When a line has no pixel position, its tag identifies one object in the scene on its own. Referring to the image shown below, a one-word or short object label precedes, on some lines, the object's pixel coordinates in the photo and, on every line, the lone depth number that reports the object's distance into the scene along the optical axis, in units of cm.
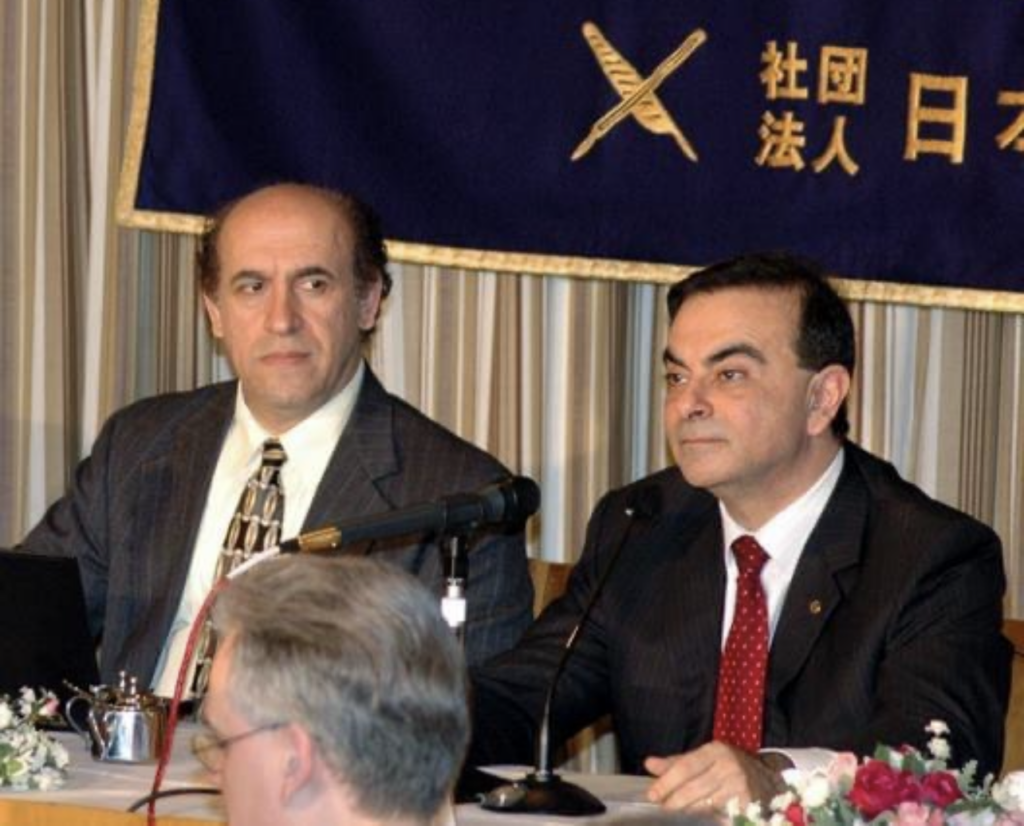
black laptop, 721
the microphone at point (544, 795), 656
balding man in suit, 863
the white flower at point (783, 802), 556
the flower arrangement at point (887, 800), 549
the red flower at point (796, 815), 551
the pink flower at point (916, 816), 541
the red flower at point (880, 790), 550
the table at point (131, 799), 625
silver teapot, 700
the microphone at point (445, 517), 620
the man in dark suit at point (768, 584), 751
